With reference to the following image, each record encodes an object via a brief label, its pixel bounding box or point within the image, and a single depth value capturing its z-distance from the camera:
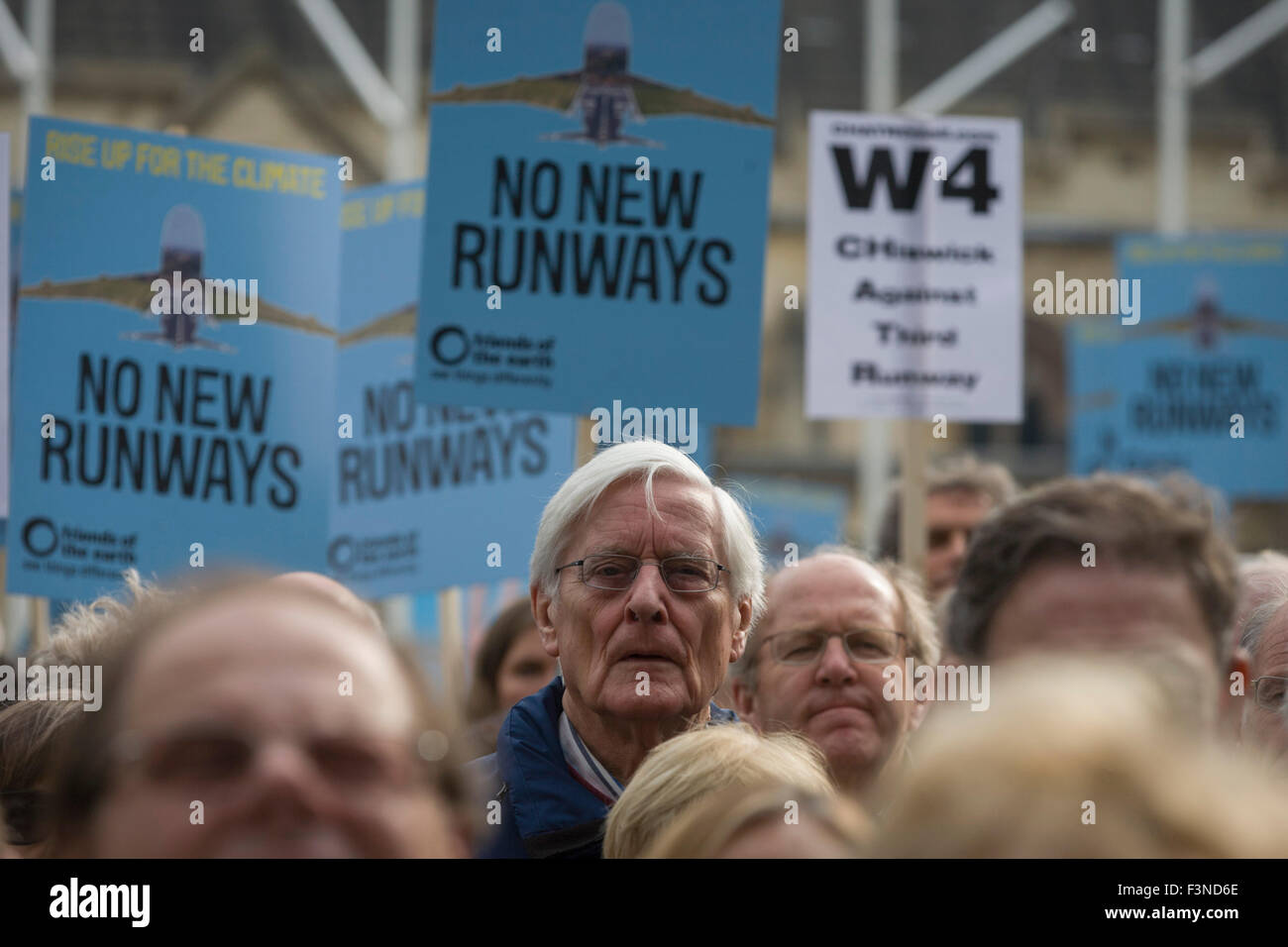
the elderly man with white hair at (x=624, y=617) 3.47
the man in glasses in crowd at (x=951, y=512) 6.38
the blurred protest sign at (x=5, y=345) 5.31
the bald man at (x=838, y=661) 4.01
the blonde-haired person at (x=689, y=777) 2.63
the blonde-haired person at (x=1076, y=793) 1.46
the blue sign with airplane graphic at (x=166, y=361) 5.28
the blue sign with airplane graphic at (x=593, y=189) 5.09
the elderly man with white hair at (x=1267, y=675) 3.51
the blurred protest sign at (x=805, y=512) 11.79
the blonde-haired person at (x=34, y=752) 3.13
